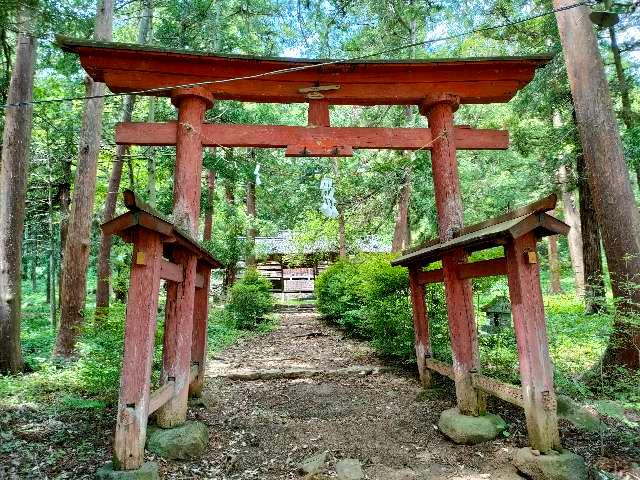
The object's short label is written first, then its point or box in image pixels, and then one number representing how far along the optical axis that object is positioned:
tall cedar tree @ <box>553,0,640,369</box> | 5.03
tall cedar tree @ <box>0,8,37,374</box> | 6.39
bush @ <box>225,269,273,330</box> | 12.68
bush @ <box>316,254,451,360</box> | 6.54
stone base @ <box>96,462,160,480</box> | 3.09
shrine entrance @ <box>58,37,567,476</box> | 3.45
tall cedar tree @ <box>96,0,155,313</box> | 9.70
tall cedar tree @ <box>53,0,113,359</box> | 7.04
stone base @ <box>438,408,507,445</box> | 4.17
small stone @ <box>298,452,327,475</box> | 3.70
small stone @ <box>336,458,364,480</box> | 3.60
